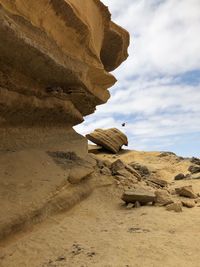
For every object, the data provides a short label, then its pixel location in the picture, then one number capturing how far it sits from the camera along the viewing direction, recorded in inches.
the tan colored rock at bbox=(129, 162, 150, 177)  232.0
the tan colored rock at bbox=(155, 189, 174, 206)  133.7
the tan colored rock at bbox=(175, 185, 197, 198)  157.2
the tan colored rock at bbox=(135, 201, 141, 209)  133.7
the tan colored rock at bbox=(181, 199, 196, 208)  136.5
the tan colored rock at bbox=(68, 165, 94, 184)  131.0
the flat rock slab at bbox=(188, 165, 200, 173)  257.6
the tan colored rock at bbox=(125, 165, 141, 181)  183.8
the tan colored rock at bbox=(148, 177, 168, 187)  193.7
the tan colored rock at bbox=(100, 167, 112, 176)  165.5
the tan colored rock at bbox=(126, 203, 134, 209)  133.6
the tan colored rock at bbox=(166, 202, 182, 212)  126.3
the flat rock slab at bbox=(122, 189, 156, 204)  134.1
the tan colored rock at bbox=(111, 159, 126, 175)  177.5
